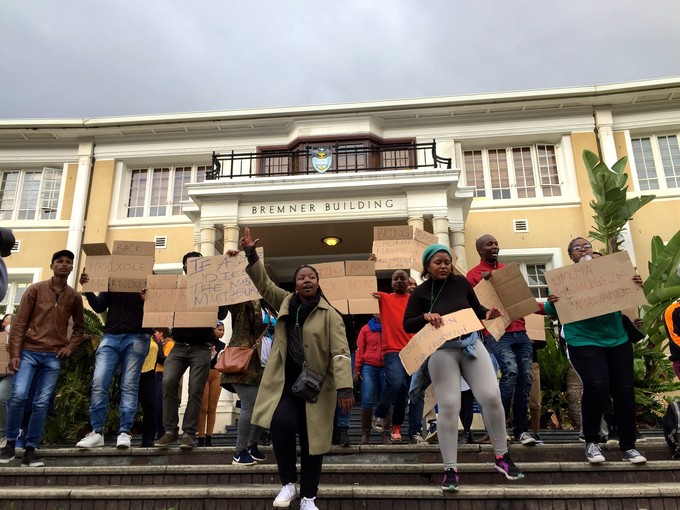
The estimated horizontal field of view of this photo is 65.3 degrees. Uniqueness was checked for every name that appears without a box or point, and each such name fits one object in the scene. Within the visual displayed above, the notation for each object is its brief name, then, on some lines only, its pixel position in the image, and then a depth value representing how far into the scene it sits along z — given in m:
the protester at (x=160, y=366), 6.82
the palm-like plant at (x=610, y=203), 10.02
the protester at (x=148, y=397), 5.73
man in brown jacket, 5.02
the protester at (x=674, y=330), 4.87
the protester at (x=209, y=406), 6.54
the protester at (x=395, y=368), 5.75
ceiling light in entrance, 12.75
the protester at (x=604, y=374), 4.23
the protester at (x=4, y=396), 5.97
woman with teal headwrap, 3.77
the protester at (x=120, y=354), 5.43
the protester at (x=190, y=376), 5.12
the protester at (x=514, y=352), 5.13
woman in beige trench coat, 3.50
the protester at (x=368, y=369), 5.93
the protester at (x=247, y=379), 4.64
